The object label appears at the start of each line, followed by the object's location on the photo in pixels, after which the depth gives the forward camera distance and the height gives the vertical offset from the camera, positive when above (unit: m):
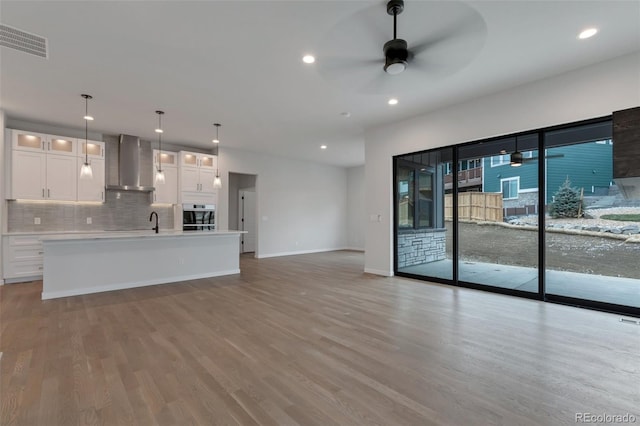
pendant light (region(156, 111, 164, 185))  5.24 +1.73
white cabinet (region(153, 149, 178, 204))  6.85 +0.86
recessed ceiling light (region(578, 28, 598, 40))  2.86 +1.83
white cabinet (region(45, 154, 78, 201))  5.59 +0.72
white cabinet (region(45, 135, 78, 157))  5.61 +1.37
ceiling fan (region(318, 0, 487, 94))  2.36 +1.46
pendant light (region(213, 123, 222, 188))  5.66 +1.78
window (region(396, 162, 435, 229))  5.72 +0.32
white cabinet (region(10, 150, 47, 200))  5.27 +0.73
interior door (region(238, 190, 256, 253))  9.47 -0.13
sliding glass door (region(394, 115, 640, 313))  3.68 -0.10
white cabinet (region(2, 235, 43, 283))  5.19 -0.83
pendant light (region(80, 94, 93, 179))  4.33 +0.72
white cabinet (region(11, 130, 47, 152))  5.27 +1.38
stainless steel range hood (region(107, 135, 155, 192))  6.39 +1.09
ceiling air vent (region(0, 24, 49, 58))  2.81 +1.79
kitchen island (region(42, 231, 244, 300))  4.32 -0.81
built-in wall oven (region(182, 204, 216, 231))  7.01 -0.10
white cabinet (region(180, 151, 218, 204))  7.01 +0.91
